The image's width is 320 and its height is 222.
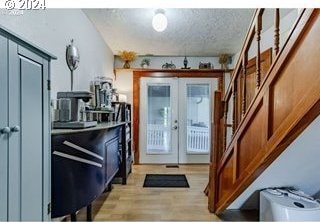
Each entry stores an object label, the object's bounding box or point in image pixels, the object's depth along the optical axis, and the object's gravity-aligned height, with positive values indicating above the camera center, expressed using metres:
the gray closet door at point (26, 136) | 0.88 -0.15
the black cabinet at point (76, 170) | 1.36 -0.51
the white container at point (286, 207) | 1.51 -0.82
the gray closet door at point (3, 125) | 0.81 -0.08
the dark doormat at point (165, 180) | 2.85 -1.17
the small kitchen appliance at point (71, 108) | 1.62 -0.01
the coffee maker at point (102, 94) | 2.63 +0.20
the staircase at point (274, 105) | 0.96 +0.03
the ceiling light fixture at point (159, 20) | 2.24 +1.07
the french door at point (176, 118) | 3.97 -0.21
